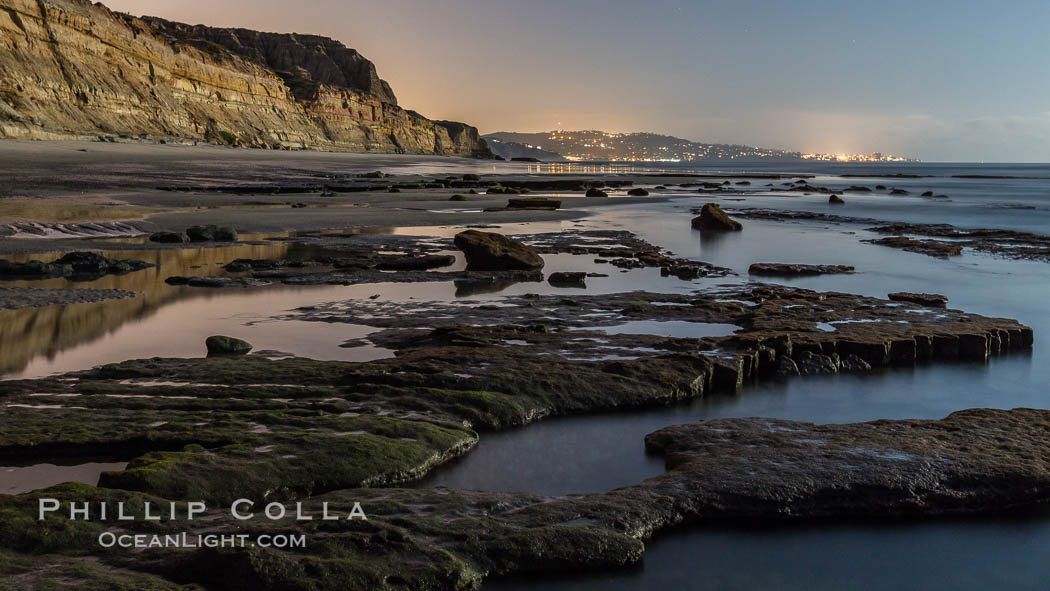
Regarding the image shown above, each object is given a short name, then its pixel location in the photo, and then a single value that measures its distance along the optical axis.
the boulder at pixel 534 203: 27.75
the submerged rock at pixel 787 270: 12.96
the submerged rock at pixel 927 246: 16.88
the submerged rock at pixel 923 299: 9.73
